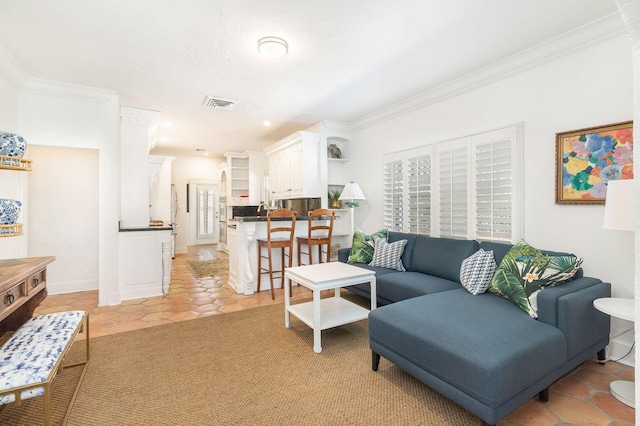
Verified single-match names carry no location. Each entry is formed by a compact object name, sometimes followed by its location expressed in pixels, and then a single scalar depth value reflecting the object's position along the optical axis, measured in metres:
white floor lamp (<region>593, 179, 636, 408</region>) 1.86
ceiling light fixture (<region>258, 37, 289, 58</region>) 2.57
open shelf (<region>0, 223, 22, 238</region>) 1.81
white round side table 1.81
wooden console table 1.63
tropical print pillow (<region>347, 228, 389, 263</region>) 3.88
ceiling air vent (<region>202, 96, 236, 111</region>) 3.94
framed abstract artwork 2.31
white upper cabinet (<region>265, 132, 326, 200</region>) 5.04
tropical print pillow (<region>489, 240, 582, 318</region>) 2.13
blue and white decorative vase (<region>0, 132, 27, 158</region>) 1.89
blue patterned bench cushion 1.34
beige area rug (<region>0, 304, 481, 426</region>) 1.74
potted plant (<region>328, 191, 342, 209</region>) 5.22
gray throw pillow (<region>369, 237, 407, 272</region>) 3.58
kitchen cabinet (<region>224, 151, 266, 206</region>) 7.62
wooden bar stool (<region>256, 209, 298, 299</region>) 3.95
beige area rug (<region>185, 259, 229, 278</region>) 5.46
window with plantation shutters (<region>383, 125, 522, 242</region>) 3.05
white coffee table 2.52
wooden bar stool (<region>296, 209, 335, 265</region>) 4.21
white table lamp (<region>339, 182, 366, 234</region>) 4.51
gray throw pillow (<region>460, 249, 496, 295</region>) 2.58
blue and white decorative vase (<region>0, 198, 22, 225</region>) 1.81
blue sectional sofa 1.54
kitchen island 4.15
